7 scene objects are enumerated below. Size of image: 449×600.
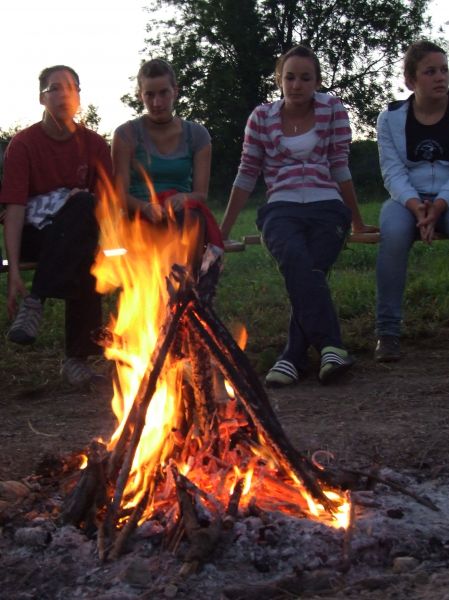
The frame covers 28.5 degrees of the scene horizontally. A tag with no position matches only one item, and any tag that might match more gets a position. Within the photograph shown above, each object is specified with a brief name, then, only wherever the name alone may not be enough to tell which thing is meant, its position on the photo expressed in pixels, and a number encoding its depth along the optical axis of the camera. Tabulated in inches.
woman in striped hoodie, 194.4
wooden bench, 214.7
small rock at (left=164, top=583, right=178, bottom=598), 97.0
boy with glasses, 190.2
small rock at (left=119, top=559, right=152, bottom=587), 99.7
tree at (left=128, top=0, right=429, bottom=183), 1339.8
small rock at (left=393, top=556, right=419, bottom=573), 102.8
